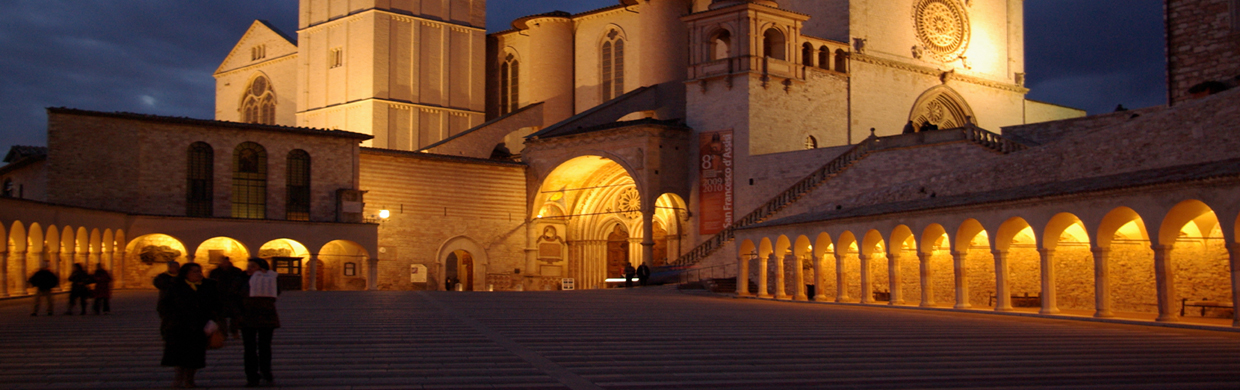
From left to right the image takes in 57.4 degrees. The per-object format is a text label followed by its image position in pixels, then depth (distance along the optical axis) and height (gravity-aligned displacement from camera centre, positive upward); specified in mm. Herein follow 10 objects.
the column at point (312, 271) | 37281 -647
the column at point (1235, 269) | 16453 -219
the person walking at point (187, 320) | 9289 -582
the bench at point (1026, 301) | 25656 -1081
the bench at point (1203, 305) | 20312 -918
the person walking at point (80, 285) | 19719 -605
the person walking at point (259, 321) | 9867 -626
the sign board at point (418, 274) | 41906 -825
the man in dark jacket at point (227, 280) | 12297 -317
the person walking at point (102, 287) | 20031 -644
